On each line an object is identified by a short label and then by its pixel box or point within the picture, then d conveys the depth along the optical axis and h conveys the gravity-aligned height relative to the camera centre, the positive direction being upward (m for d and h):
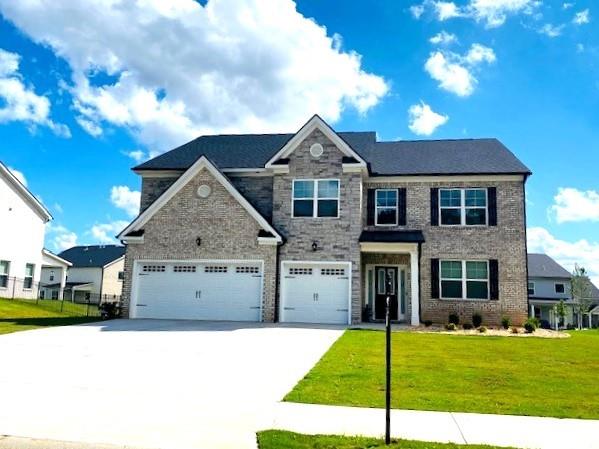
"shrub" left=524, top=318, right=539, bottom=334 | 19.23 -0.70
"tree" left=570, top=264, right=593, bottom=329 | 47.34 +1.85
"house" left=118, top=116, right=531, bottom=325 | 20.61 +2.42
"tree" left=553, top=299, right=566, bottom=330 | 38.13 -0.06
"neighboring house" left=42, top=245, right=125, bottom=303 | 52.56 +2.09
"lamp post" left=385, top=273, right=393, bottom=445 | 5.46 -0.73
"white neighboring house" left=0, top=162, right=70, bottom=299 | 31.02 +3.47
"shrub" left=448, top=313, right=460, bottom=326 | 20.52 -0.53
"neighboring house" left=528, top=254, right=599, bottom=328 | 49.38 +1.99
